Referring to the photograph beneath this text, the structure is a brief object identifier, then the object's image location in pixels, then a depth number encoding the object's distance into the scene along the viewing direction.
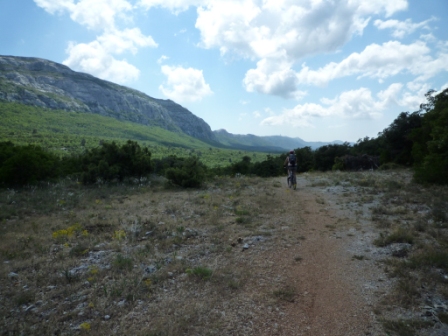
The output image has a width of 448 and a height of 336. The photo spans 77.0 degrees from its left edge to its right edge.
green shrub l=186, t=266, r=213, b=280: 6.12
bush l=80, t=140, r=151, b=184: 19.69
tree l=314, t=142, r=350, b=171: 34.84
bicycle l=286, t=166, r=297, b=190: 16.84
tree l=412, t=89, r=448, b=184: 14.25
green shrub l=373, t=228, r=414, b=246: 7.49
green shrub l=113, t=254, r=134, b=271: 6.63
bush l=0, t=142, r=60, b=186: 17.39
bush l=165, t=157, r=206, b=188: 18.55
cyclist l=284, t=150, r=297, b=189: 16.74
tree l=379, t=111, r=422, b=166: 26.67
